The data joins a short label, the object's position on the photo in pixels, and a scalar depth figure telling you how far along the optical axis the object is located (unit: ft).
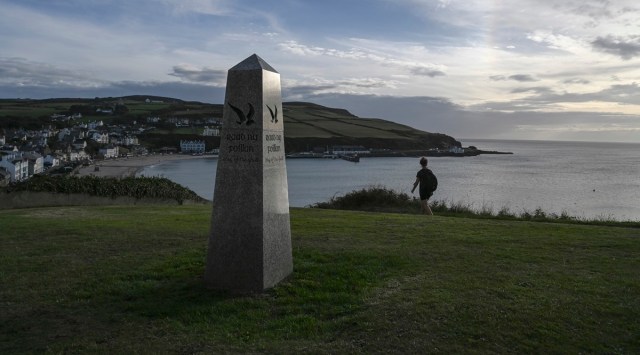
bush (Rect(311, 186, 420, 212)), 61.87
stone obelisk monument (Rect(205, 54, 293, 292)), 22.34
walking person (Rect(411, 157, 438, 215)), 46.70
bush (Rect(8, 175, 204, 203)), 63.10
